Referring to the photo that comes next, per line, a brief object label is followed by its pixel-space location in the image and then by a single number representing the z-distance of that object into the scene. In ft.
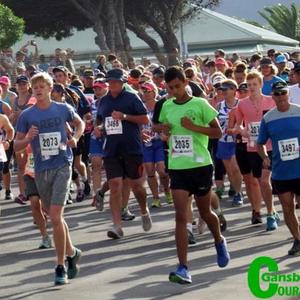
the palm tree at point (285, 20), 262.47
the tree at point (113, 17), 148.56
